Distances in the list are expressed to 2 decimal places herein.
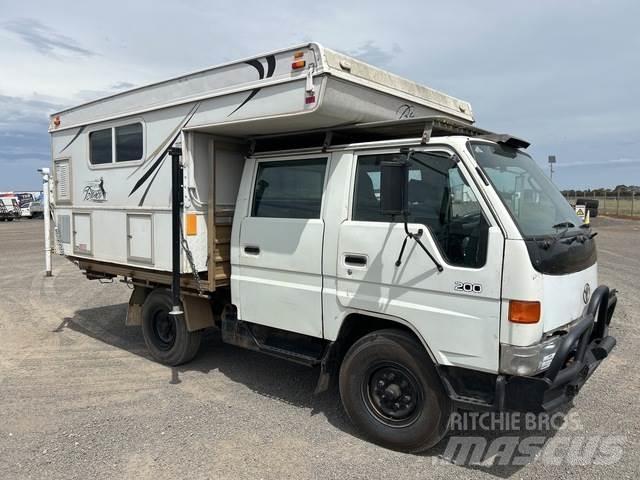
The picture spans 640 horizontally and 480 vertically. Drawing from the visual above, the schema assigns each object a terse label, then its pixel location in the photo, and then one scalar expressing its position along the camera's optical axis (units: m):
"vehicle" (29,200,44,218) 36.58
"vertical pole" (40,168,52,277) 6.95
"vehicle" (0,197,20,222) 34.17
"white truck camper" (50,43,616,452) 3.40
